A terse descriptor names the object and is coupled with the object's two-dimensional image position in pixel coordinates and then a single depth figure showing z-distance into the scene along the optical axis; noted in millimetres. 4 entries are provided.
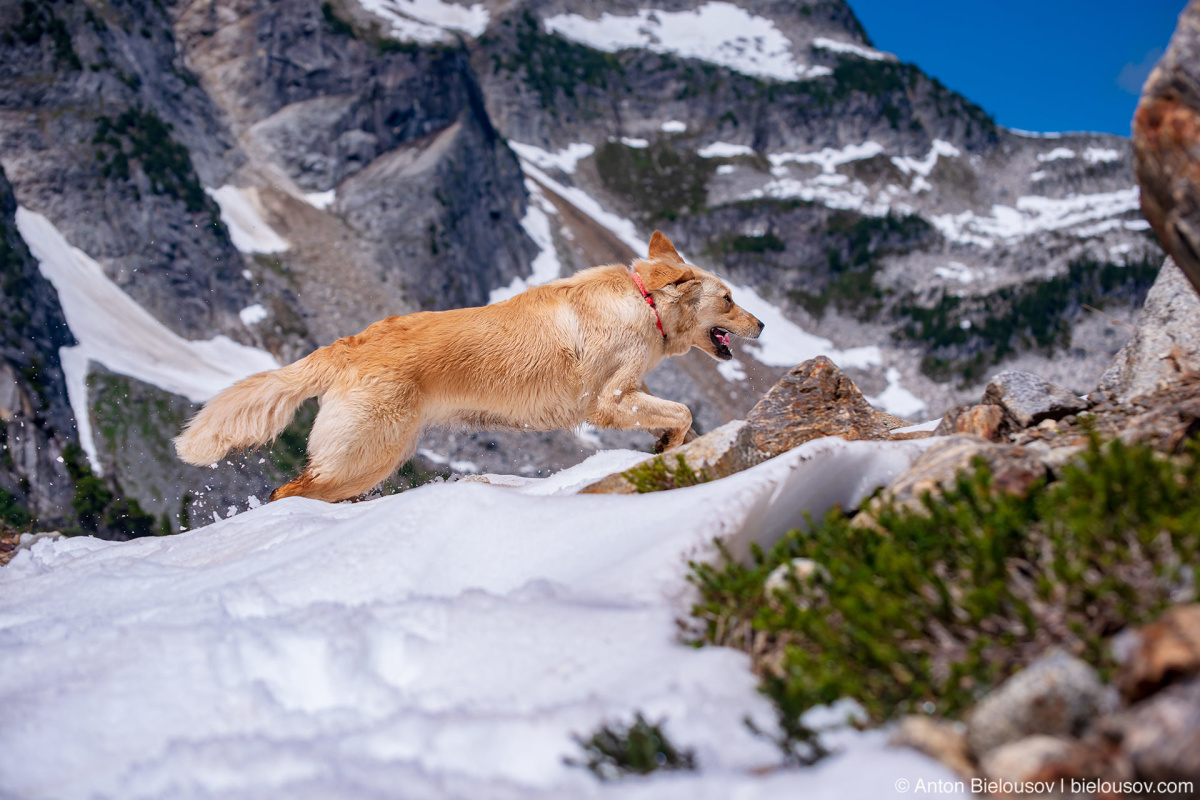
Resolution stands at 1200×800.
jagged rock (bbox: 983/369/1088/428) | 5461
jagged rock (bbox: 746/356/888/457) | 6887
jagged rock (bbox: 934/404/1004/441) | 5617
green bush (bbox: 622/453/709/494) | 5199
